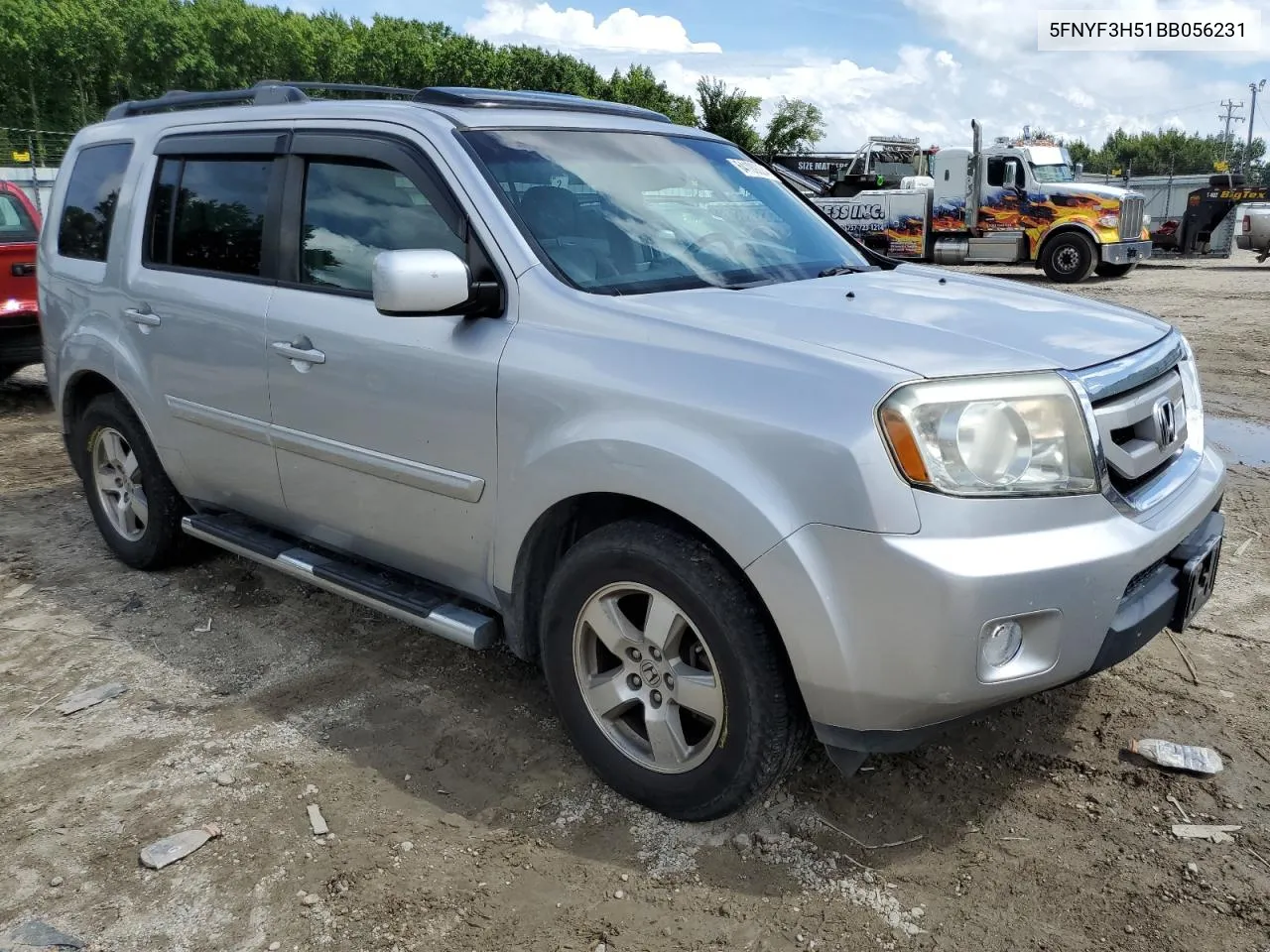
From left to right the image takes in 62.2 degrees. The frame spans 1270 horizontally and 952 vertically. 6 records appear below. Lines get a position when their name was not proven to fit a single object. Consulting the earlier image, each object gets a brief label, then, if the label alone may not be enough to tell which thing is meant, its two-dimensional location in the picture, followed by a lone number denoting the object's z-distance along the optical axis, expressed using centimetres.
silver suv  232
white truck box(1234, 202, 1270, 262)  2050
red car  816
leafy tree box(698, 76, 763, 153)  5156
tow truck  1847
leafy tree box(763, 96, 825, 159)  5800
